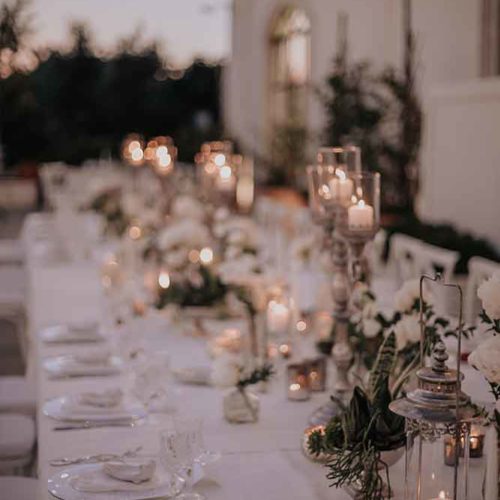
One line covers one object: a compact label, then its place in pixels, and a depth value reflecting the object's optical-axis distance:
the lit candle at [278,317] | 3.70
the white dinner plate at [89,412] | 2.83
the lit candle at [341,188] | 3.01
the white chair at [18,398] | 3.84
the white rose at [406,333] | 2.57
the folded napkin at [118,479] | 2.26
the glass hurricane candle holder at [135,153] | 6.89
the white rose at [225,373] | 2.79
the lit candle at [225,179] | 5.26
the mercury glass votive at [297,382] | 3.08
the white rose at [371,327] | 2.96
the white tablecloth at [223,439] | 2.36
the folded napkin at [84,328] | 3.99
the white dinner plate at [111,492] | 2.23
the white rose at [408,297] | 2.74
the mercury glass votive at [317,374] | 3.12
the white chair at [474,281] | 4.46
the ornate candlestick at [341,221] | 2.82
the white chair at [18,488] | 2.84
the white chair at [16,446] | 3.36
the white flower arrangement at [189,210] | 5.09
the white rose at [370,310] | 2.98
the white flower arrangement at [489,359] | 1.96
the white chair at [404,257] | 5.10
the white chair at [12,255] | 7.61
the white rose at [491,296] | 2.04
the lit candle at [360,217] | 2.81
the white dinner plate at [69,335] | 3.91
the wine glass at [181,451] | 2.20
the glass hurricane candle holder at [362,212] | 2.81
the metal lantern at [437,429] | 1.98
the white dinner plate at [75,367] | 3.37
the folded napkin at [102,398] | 2.92
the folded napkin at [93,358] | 3.50
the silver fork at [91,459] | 2.46
